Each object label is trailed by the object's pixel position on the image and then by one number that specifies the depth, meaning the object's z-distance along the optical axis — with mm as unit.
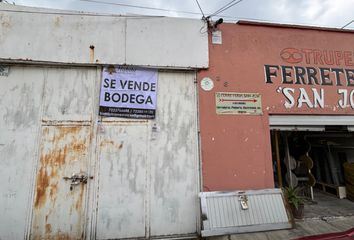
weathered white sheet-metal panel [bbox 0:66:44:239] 3316
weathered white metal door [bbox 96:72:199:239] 3496
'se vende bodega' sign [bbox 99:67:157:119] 3732
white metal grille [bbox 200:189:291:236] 3393
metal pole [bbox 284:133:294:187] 5407
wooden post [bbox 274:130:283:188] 4992
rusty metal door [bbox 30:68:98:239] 3375
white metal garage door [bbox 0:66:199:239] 3384
